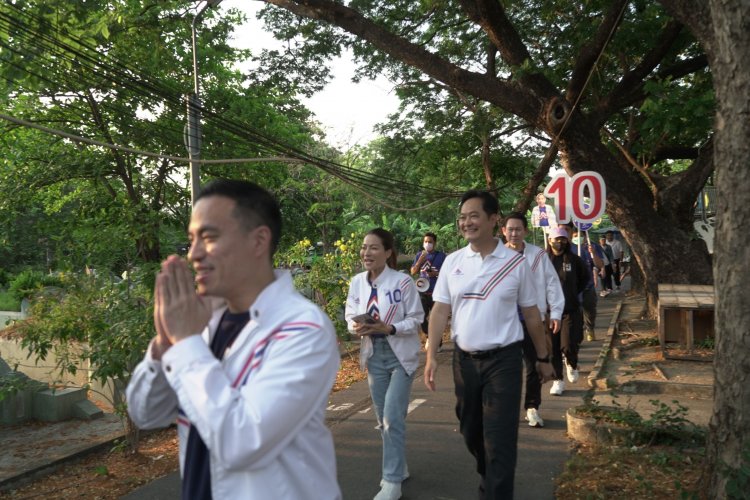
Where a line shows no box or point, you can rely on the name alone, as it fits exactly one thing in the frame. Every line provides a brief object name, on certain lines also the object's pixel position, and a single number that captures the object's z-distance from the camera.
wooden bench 8.79
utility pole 10.80
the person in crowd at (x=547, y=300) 6.38
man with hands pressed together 1.52
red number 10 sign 9.63
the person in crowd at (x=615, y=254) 21.76
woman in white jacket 4.69
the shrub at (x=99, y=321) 5.66
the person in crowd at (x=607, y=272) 21.22
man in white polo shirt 4.00
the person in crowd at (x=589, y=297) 9.65
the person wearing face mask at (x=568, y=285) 7.92
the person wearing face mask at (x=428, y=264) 11.11
